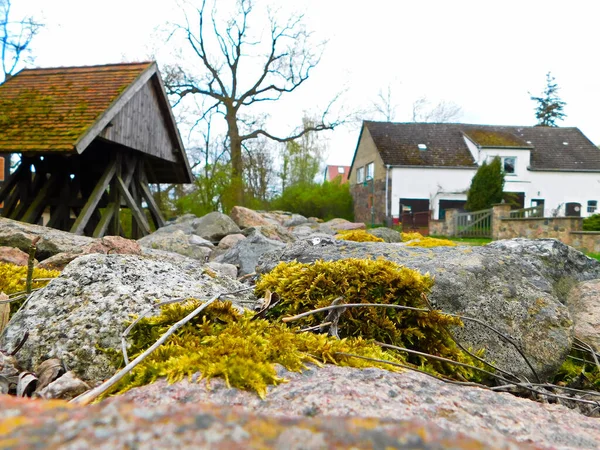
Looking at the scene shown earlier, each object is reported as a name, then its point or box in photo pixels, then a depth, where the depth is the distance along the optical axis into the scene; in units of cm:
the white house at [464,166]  3195
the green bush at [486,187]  2655
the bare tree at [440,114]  4303
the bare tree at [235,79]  2758
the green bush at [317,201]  3666
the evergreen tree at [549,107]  5153
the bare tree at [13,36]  2238
